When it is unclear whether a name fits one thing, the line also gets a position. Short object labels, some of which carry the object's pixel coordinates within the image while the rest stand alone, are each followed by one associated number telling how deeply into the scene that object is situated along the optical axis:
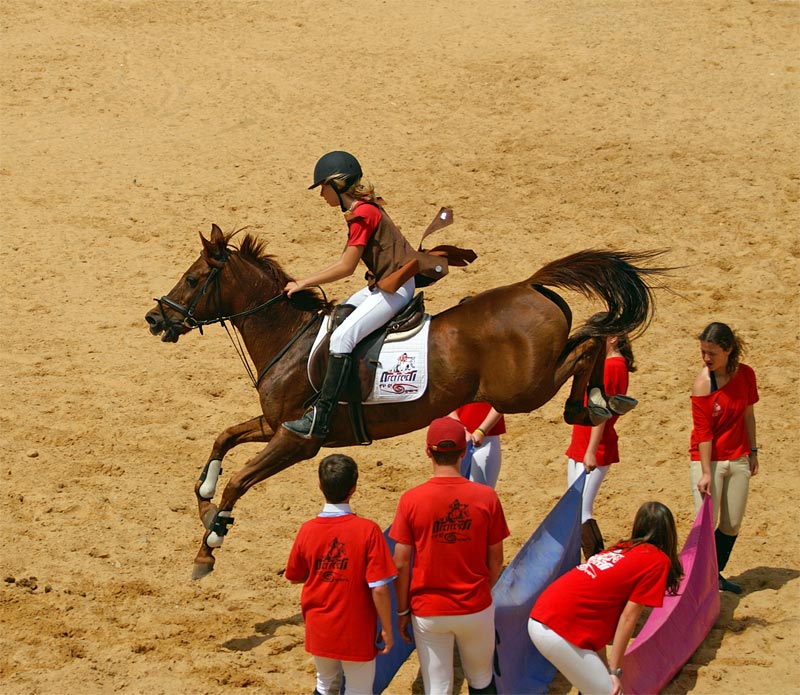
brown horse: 17.33
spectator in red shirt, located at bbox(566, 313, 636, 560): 17.69
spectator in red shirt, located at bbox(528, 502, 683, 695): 13.09
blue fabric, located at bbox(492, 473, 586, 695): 14.46
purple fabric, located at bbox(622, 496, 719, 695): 14.52
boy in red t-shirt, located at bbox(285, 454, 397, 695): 12.63
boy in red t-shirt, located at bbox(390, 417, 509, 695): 12.95
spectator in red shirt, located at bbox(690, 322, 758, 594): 17.17
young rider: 17.06
